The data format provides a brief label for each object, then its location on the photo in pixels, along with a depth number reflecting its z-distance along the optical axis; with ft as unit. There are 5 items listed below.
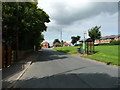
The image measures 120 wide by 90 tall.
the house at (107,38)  168.51
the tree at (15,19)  29.98
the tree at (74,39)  234.55
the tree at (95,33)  145.13
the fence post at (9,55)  25.82
